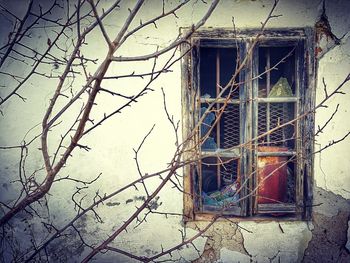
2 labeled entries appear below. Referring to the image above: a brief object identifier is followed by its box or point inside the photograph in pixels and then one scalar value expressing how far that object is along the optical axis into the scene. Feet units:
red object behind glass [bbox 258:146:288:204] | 9.29
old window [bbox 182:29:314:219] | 8.82
